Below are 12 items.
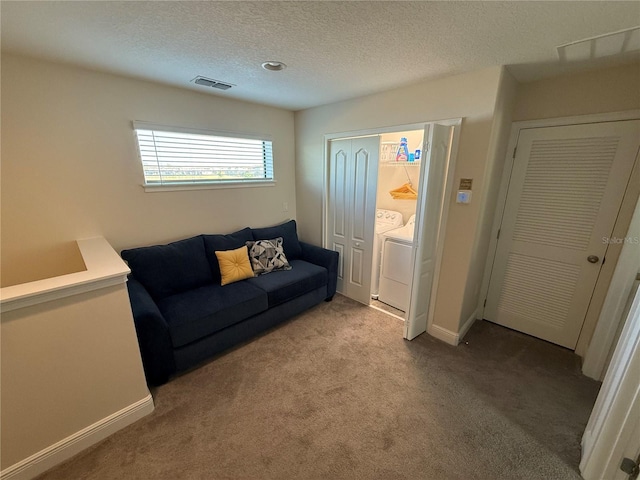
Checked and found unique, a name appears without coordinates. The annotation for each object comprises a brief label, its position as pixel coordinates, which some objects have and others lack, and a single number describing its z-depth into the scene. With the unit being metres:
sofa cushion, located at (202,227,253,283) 2.64
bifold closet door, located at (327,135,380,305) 2.80
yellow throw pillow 2.57
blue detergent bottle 3.35
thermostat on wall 2.13
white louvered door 2.01
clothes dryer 2.87
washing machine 3.05
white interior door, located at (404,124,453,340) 2.07
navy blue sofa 1.86
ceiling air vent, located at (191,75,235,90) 2.18
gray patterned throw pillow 2.83
